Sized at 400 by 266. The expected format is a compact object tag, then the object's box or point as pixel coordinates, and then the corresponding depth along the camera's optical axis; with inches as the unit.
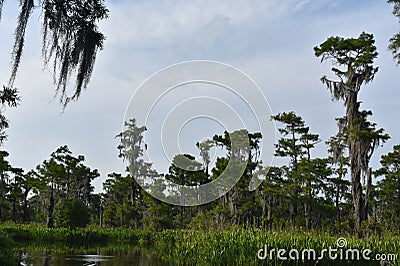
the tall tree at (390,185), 957.2
